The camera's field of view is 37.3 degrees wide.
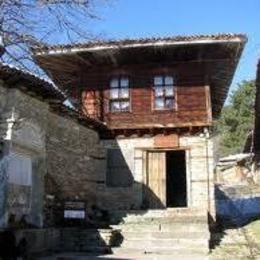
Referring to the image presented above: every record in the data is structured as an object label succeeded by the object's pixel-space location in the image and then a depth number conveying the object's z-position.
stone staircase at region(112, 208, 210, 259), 10.15
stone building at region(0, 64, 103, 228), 9.09
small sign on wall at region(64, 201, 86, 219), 10.90
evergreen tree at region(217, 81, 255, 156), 29.22
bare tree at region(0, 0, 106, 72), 6.23
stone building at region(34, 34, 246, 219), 13.24
